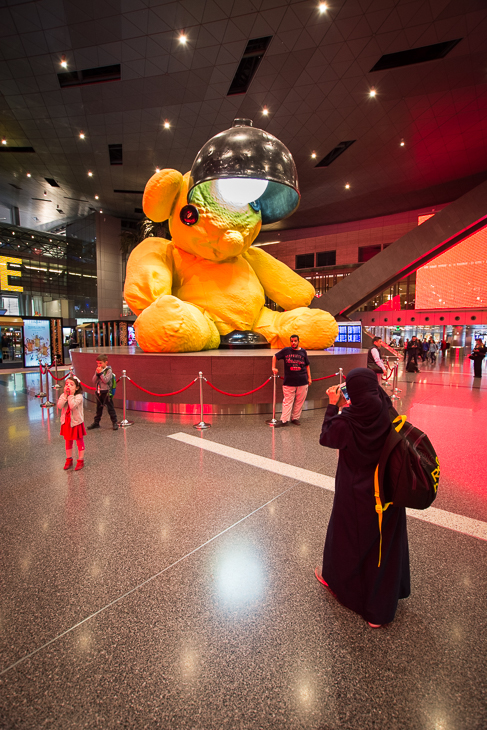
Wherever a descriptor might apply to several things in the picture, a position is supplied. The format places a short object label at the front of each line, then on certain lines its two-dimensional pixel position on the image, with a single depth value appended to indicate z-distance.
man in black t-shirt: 4.94
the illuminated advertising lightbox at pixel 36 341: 14.35
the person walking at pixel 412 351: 12.84
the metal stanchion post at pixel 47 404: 6.81
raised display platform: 5.60
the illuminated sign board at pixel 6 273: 19.28
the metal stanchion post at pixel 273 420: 5.24
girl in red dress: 3.52
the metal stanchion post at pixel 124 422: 5.29
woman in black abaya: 1.48
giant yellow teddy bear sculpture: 5.66
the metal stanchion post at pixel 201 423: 5.07
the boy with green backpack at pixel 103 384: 4.77
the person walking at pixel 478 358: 10.82
